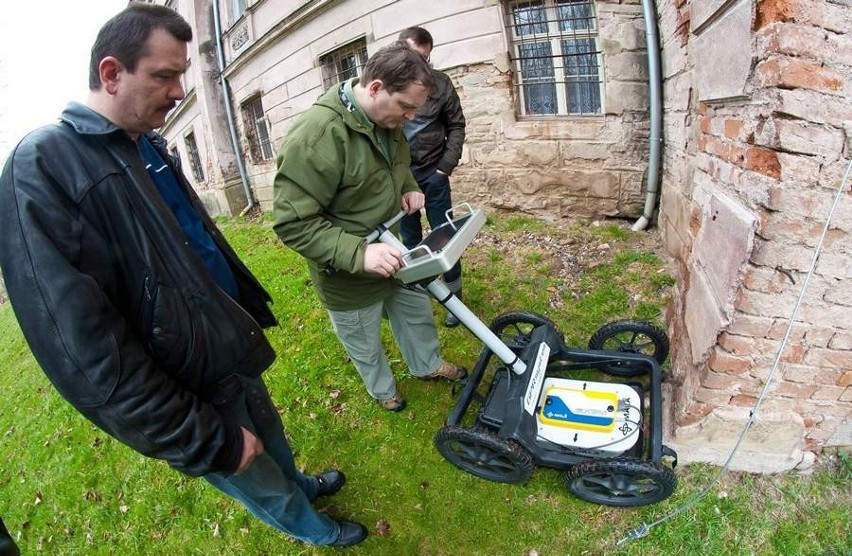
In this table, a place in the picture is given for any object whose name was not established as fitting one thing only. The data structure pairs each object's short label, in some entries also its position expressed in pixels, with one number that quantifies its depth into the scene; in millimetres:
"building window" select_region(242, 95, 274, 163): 11156
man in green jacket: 1996
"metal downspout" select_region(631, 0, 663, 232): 4234
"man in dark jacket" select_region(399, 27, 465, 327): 3658
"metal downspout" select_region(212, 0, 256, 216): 11303
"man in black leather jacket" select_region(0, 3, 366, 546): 1156
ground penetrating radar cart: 2107
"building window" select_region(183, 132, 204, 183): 14984
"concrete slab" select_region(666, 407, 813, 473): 2072
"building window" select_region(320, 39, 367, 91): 7387
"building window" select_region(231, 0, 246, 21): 10516
